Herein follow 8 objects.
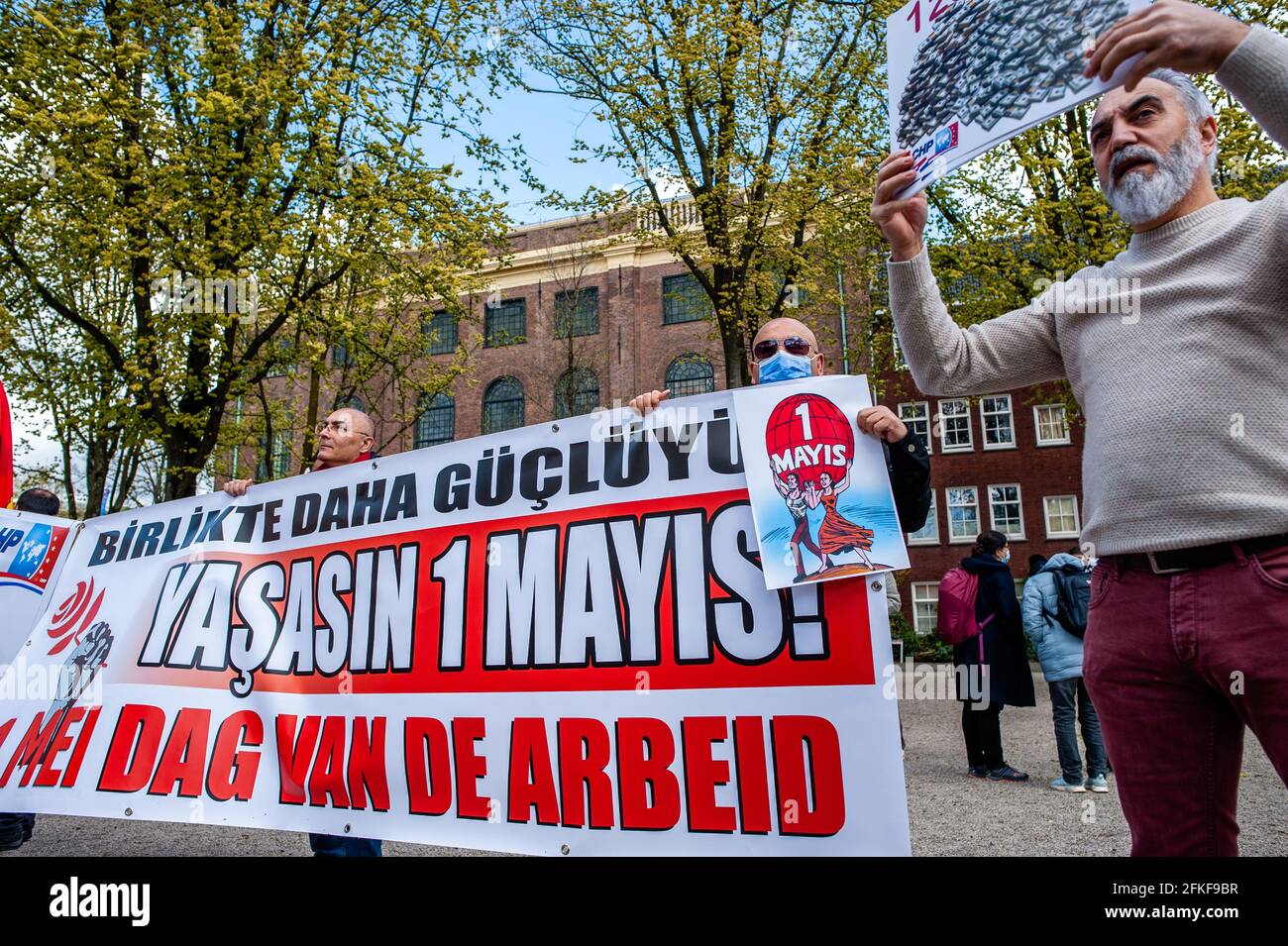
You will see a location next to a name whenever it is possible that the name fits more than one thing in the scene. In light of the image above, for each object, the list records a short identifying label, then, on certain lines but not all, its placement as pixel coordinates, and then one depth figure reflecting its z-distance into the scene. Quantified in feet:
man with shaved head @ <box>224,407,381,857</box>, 13.91
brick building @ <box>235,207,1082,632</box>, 99.66
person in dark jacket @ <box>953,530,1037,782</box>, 25.20
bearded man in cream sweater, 5.39
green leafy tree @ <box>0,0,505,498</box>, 34.63
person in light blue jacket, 22.99
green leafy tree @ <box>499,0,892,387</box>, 45.42
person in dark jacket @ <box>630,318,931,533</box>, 8.84
